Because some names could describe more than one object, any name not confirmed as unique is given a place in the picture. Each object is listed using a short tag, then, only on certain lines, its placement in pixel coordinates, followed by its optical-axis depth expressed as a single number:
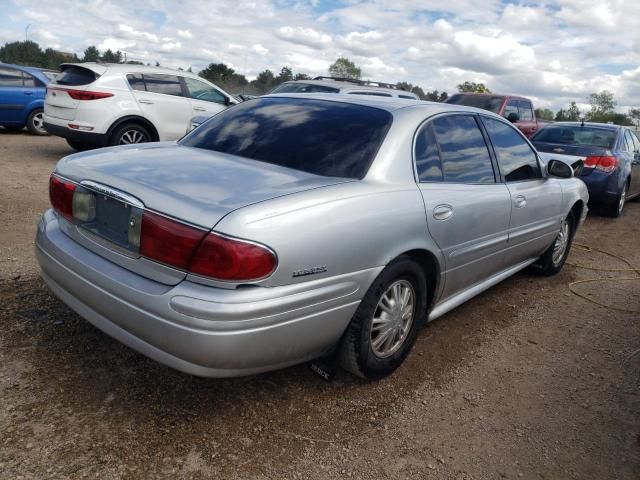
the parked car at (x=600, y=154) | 8.21
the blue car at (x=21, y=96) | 11.85
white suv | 8.34
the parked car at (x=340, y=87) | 9.34
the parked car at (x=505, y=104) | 12.88
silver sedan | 2.19
